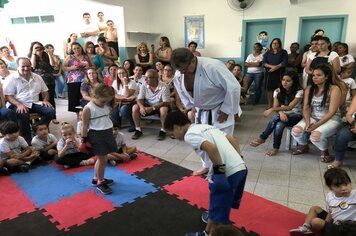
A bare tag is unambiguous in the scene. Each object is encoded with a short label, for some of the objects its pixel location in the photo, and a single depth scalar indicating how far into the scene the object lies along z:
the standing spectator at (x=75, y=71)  4.72
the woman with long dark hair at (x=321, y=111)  3.18
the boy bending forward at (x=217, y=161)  1.67
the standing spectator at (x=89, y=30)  7.01
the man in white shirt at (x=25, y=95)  3.92
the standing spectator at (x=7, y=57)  5.53
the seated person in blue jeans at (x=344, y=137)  3.02
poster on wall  7.17
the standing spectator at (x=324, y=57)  4.04
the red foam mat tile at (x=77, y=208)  2.21
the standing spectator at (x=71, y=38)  6.86
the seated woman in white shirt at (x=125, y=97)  4.66
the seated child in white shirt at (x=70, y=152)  3.24
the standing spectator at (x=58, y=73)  6.40
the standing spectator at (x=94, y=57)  5.41
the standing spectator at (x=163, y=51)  6.45
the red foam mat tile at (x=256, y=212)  2.07
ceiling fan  6.56
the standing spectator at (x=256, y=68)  6.41
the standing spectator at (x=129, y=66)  5.41
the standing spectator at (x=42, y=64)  4.71
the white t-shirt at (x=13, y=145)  3.12
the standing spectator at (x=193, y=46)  6.58
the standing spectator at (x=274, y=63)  5.95
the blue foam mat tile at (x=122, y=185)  2.54
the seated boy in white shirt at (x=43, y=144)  3.43
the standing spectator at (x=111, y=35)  6.84
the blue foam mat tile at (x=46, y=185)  2.59
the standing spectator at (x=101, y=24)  6.90
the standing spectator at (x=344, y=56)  4.82
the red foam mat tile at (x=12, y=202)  2.36
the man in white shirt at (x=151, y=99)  4.43
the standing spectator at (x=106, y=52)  6.25
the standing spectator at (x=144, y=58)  6.29
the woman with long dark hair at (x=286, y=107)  3.55
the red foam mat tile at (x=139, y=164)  3.19
